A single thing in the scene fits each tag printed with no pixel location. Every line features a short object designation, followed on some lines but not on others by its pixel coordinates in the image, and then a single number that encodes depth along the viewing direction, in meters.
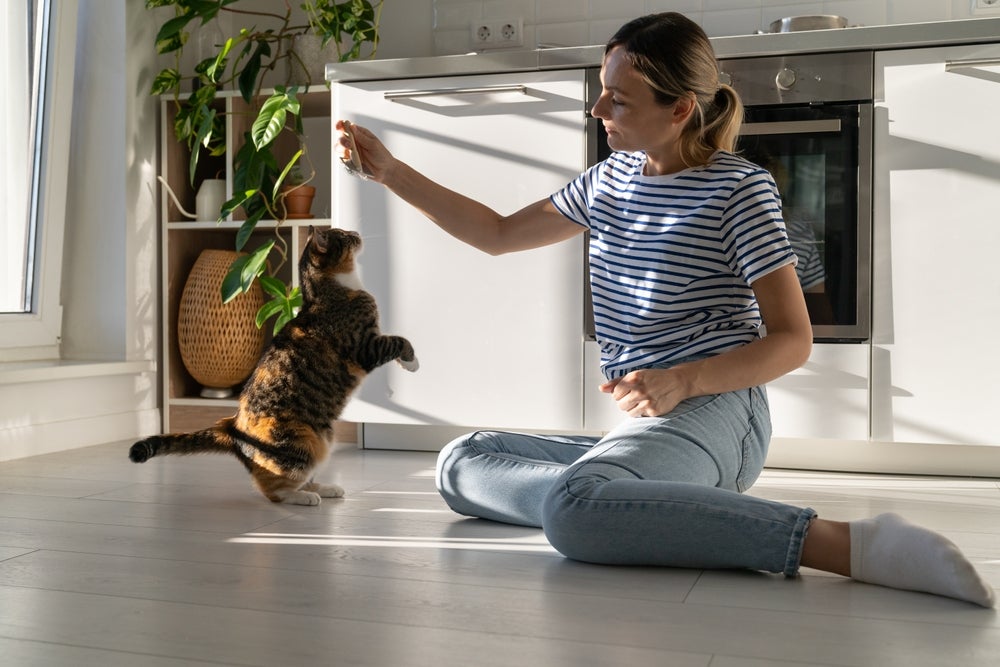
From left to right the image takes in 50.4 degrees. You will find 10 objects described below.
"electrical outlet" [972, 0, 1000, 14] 3.08
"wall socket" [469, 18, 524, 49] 3.56
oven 2.61
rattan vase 3.43
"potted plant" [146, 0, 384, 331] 3.23
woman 1.54
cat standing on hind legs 2.20
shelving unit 3.46
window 3.21
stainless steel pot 2.90
